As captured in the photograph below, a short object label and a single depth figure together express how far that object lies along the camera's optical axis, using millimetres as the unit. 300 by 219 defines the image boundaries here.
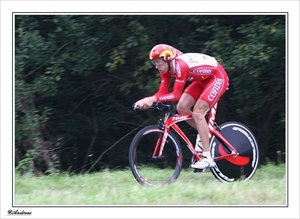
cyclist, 15981
